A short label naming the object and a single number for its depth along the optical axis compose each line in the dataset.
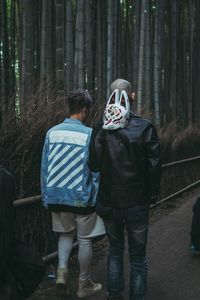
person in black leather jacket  3.51
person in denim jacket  3.88
